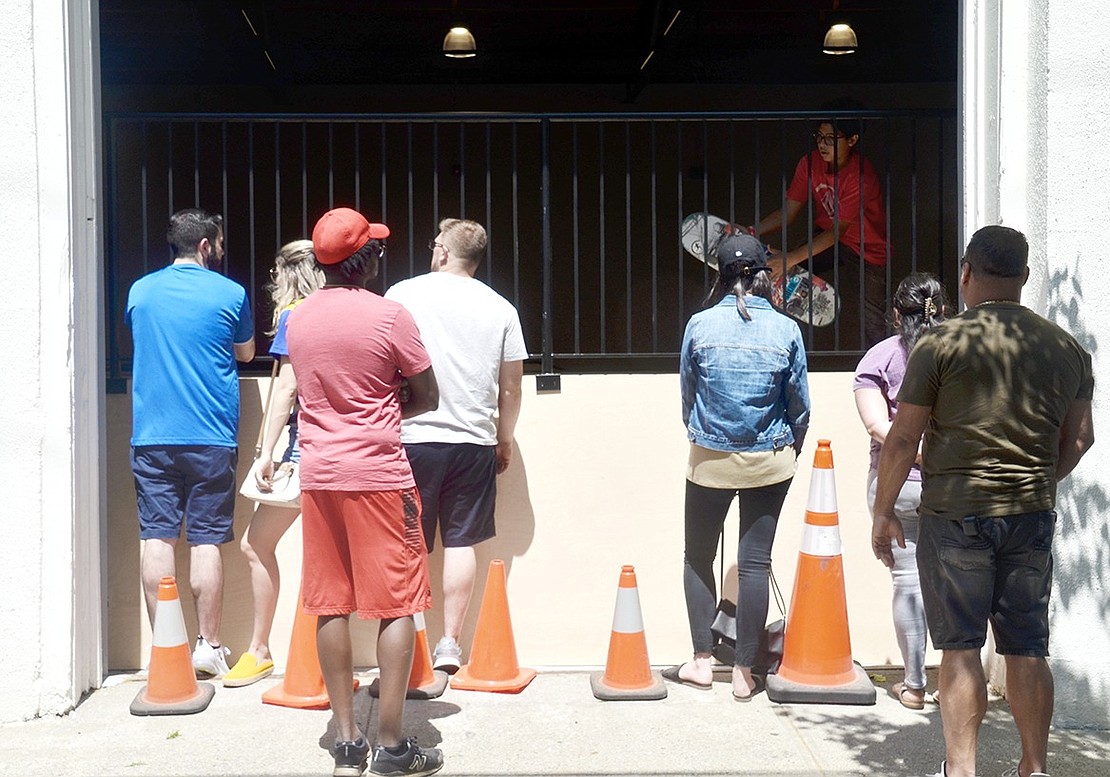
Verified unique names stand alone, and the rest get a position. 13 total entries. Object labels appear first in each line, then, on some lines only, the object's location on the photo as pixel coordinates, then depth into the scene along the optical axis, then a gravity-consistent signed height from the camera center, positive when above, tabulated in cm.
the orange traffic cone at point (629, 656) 500 -113
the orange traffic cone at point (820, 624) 495 -100
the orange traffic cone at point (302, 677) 488 -117
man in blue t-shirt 509 -11
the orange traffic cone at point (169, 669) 478 -111
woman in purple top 470 -12
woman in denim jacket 487 -17
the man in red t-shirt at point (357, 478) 401 -30
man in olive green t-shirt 366 -29
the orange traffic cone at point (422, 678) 501 -122
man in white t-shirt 511 -6
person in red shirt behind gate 638 +94
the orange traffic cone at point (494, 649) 511 -111
